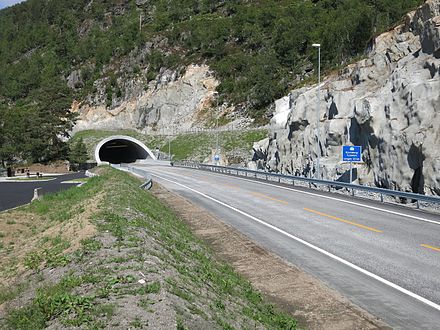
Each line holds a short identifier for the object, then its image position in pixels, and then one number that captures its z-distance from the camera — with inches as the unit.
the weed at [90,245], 358.8
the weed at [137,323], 196.9
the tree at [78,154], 2794.5
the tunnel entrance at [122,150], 3184.1
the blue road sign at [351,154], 1053.2
